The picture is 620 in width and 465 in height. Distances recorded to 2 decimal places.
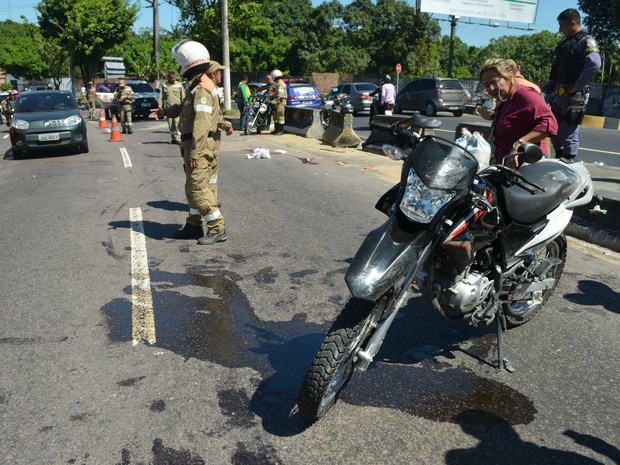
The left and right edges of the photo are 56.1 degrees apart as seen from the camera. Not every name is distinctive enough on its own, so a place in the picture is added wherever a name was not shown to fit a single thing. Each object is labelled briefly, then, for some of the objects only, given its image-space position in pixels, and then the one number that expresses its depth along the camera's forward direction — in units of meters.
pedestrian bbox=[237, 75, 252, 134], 19.19
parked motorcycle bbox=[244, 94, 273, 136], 18.69
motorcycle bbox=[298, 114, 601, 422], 2.83
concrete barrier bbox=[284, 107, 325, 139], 17.62
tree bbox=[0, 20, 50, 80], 86.19
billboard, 39.43
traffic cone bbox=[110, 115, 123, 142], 17.50
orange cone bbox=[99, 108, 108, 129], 23.48
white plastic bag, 3.81
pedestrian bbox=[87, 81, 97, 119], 30.72
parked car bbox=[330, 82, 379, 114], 28.20
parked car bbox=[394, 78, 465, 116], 25.75
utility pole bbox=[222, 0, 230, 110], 24.16
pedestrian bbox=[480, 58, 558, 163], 4.50
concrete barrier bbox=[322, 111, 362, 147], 14.98
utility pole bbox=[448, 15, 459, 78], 39.87
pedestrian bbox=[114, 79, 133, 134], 19.24
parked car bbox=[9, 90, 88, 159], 13.44
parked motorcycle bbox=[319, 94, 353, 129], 18.09
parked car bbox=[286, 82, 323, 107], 23.25
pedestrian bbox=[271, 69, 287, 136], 18.37
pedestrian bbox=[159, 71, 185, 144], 14.76
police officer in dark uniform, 5.98
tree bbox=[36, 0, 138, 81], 50.38
